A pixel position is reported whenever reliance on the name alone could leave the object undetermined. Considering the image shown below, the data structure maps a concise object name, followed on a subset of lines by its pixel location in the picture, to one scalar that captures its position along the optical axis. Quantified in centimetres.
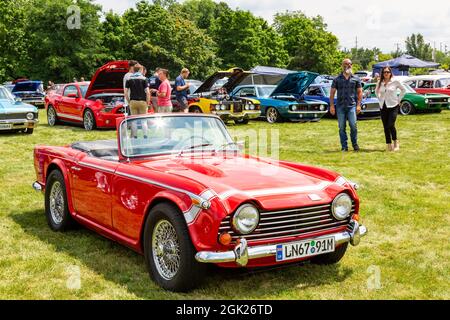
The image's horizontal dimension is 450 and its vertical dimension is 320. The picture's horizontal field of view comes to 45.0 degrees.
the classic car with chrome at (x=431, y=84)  2116
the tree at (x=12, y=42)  4149
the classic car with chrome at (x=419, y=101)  1994
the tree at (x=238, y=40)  5600
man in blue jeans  1112
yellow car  1725
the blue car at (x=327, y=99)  1897
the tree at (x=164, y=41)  4544
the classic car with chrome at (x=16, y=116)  1453
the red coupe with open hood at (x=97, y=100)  1545
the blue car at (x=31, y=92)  2820
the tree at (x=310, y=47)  6075
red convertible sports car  396
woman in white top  1106
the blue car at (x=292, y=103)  1780
